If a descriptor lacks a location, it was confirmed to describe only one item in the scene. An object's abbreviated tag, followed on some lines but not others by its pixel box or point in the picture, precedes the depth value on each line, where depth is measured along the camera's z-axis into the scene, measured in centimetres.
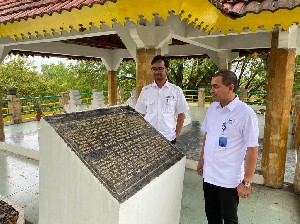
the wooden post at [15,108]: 1008
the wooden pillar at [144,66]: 419
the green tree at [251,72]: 2338
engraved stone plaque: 197
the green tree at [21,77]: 2405
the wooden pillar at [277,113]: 400
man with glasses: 330
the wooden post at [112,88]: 1097
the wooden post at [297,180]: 405
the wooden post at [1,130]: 712
